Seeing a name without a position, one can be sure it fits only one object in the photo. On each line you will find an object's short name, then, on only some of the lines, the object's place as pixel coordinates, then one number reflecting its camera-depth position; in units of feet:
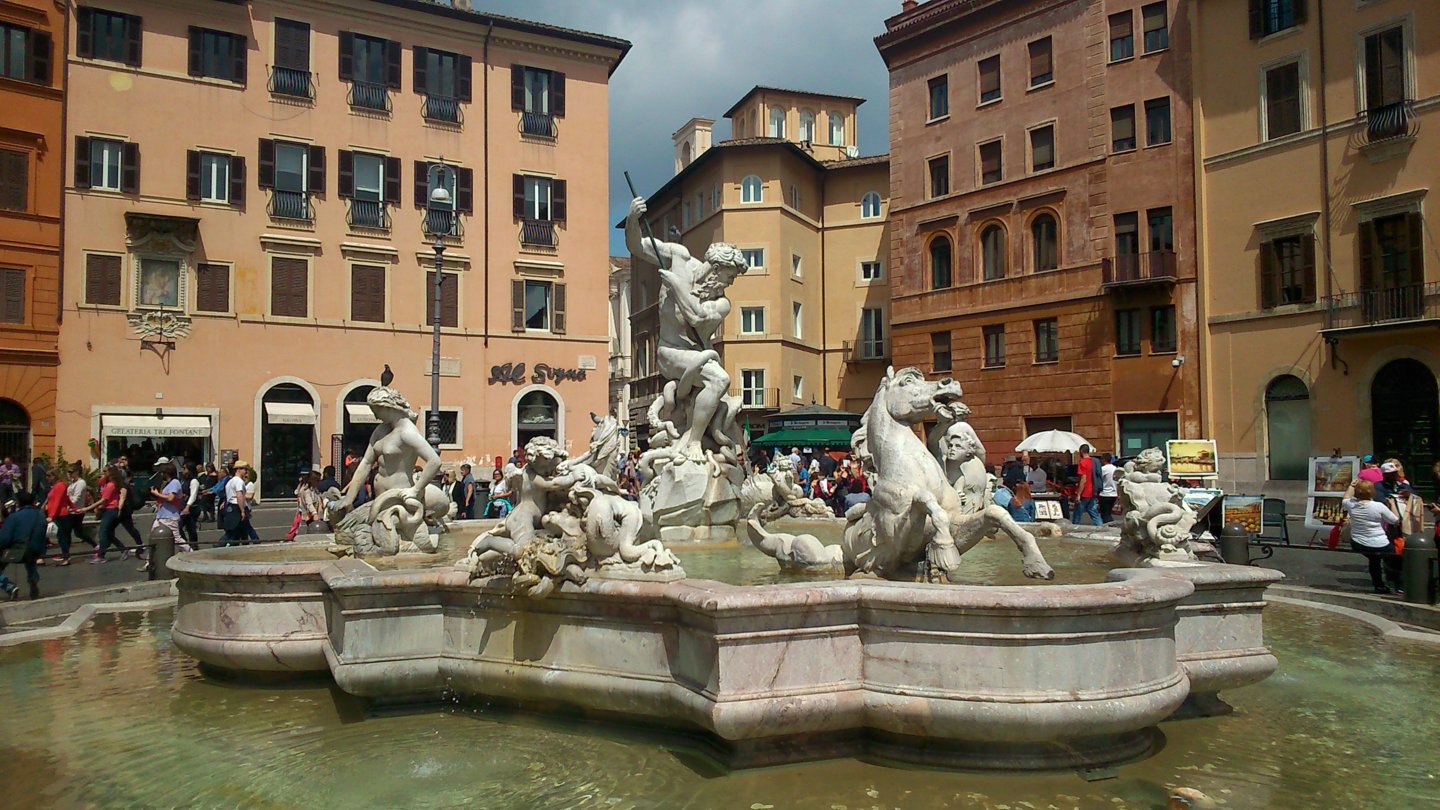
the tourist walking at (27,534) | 36.12
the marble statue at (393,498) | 23.72
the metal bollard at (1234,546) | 33.06
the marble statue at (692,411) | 28.94
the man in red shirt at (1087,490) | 55.26
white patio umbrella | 71.87
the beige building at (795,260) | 144.15
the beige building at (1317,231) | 79.00
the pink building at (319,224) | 93.76
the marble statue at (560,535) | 16.14
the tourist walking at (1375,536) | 32.78
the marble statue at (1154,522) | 20.26
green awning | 113.80
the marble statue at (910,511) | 16.97
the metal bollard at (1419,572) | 28.58
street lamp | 63.98
